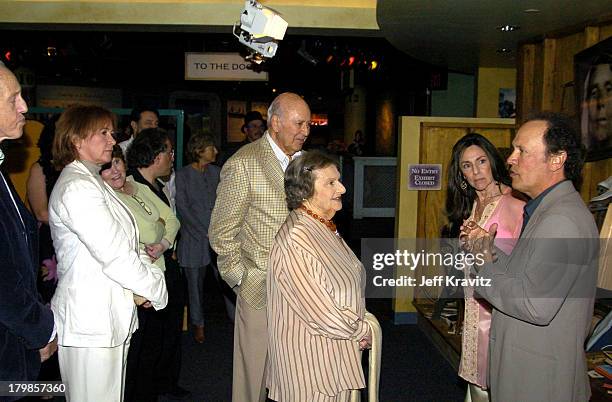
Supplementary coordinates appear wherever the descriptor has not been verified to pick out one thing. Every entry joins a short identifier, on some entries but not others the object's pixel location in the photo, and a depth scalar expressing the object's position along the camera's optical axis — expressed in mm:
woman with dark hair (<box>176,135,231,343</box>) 5098
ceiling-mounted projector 4332
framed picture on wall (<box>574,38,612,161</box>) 3447
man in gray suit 2068
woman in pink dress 2895
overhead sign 7785
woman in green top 3225
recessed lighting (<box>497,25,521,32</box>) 4750
